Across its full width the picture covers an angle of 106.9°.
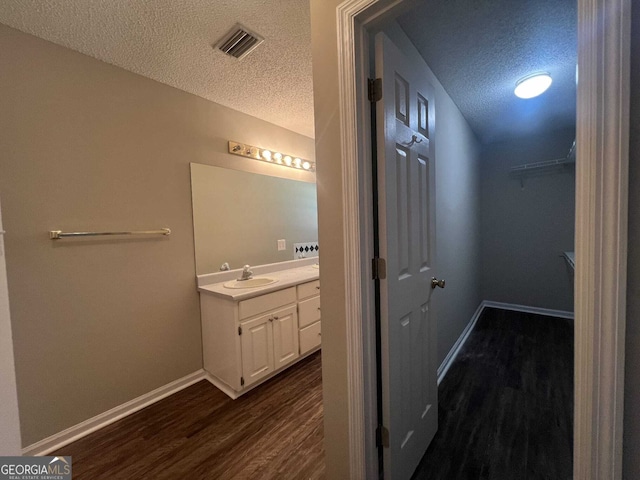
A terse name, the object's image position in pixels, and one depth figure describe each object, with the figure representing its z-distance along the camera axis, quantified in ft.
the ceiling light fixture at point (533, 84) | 5.98
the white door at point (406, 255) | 3.19
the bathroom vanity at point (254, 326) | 5.92
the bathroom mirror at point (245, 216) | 7.04
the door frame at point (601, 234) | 1.61
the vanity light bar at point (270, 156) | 7.72
